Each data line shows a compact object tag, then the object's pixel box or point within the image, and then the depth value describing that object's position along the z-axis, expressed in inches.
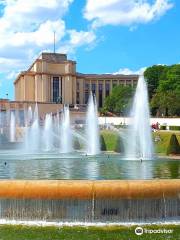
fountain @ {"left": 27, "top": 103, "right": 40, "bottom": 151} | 1843.3
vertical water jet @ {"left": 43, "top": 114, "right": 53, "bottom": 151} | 1758.1
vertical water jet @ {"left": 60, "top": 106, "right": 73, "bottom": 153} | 1535.7
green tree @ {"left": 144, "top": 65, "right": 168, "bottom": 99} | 4210.1
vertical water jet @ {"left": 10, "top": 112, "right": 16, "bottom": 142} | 2548.7
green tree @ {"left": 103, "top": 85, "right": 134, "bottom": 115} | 3918.8
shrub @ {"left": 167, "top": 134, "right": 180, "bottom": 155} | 1153.4
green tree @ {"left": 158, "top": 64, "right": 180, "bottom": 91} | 3581.4
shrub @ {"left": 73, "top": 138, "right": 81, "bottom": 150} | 1544.2
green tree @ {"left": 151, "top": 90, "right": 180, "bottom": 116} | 2935.5
